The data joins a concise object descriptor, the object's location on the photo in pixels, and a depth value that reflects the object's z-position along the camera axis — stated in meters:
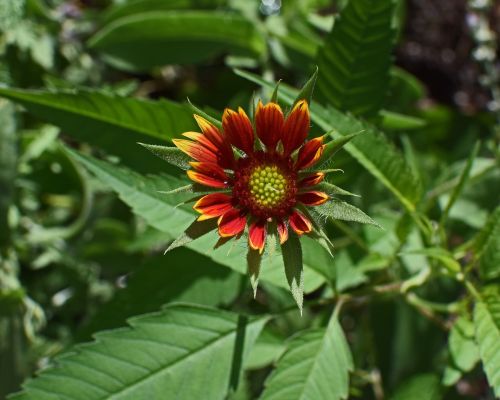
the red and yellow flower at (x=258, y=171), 0.27
